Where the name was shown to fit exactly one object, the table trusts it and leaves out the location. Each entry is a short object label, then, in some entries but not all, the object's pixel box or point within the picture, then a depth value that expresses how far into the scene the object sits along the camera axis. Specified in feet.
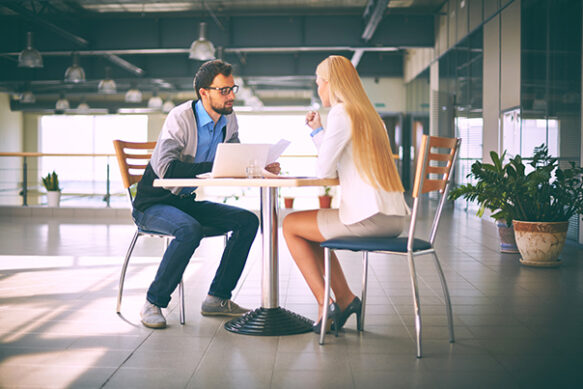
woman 7.91
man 8.92
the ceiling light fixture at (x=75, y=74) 26.25
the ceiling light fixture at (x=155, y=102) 41.95
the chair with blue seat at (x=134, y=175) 9.34
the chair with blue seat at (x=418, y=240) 7.72
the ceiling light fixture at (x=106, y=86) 30.63
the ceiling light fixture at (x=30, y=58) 23.25
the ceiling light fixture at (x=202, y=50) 22.18
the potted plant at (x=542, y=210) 14.65
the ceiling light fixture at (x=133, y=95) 35.12
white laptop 8.05
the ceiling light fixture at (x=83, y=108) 51.75
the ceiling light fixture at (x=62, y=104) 47.44
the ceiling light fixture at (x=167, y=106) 48.95
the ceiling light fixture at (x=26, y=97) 42.65
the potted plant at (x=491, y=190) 15.19
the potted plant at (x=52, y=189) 29.60
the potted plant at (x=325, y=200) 31.35
